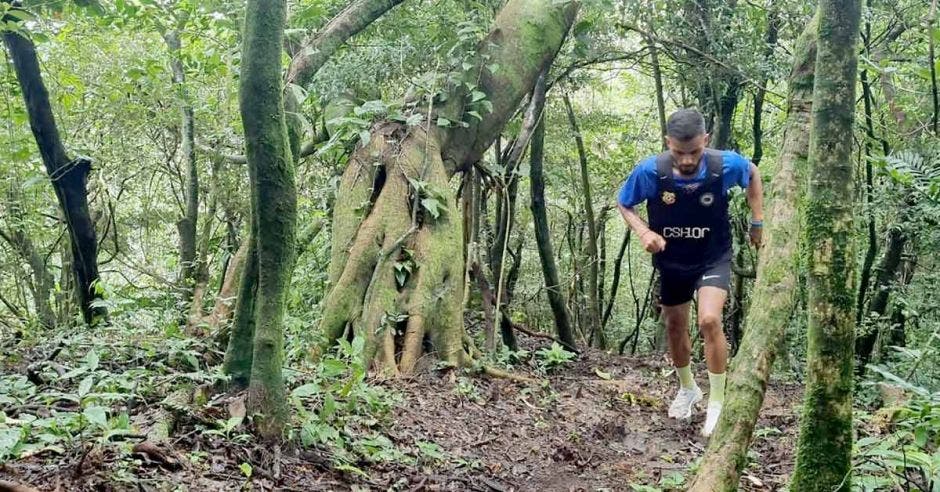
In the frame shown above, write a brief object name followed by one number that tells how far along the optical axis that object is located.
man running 5.15
